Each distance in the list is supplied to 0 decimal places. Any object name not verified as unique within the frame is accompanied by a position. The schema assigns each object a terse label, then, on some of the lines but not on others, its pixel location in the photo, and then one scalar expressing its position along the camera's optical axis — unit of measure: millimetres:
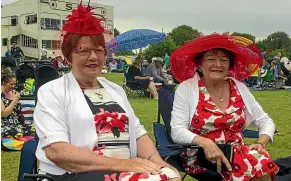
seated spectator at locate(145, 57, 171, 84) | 13234
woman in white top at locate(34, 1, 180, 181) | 2234
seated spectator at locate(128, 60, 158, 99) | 12695
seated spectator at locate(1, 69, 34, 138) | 5461
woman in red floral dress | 3043
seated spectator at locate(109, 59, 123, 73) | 32862
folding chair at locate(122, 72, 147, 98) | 13008
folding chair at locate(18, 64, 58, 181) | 2656
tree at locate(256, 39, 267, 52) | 53469
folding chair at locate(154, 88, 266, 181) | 3070
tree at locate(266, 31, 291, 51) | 54875
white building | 41688
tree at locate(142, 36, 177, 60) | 31928
